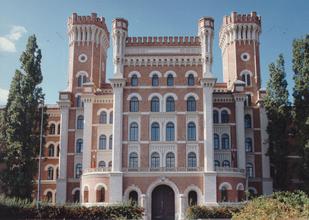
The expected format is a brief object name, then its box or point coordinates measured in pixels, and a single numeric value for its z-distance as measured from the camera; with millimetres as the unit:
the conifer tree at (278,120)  43688
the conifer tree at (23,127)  40156
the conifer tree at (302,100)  39750
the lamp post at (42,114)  39988
